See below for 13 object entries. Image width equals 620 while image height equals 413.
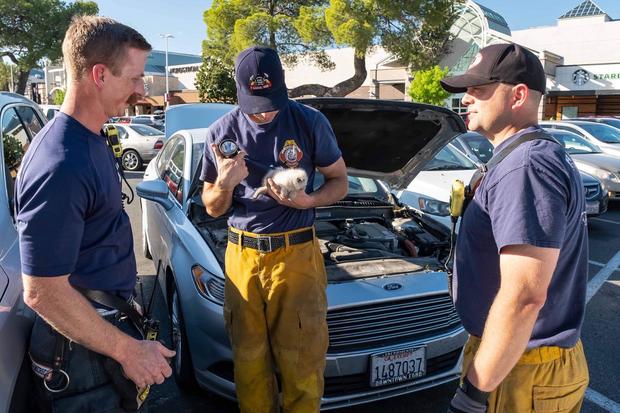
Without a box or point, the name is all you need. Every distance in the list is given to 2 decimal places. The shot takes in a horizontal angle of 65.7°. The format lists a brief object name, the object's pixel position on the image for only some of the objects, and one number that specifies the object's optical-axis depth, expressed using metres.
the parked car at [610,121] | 13.93
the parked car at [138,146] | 13.93
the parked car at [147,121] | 22.83
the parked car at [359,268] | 2.59
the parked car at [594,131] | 10.73
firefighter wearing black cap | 1.32
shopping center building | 26.28
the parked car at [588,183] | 7.29
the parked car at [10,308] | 1.48
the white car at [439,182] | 4.59
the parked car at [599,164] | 8.88
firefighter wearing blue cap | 2.27
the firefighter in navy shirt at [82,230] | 1.32
